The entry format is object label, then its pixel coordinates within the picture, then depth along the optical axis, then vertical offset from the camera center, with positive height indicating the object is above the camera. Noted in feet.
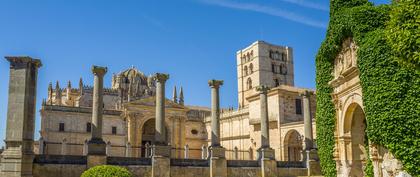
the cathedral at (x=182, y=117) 139.03 +10.60
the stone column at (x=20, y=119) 65.98 +4.28
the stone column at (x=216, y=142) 85.71 +0.60
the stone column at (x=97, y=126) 74.74 +3.56
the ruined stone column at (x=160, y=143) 79.92 +0.48
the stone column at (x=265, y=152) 90.79 -1.55
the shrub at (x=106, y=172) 56.18 -3.30
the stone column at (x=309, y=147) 95.35 -0.62
